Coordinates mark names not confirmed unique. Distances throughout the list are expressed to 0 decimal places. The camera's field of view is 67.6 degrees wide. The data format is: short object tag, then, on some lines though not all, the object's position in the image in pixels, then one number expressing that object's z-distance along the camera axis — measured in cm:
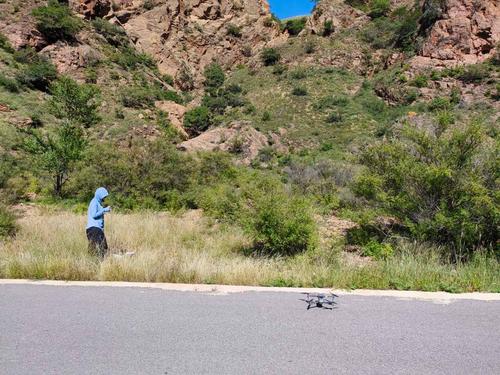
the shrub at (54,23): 4047
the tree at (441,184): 709
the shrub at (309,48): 5353
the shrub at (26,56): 3662
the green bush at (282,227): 761
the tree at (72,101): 1991
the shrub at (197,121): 4234
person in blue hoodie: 703
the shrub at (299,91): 4428
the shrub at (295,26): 6945
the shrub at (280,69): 5056
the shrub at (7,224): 896
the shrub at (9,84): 3200
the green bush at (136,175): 1451
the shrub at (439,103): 3478
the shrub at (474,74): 3703
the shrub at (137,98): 3978
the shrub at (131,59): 4636
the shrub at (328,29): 5647
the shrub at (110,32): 4909
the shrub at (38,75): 3412
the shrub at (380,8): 5834
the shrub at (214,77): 5469
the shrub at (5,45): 3731
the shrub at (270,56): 5431
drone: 432
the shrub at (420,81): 3900
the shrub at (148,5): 5797
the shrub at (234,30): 6364
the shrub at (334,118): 3891
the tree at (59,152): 1636
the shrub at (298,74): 4800
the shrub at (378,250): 726
